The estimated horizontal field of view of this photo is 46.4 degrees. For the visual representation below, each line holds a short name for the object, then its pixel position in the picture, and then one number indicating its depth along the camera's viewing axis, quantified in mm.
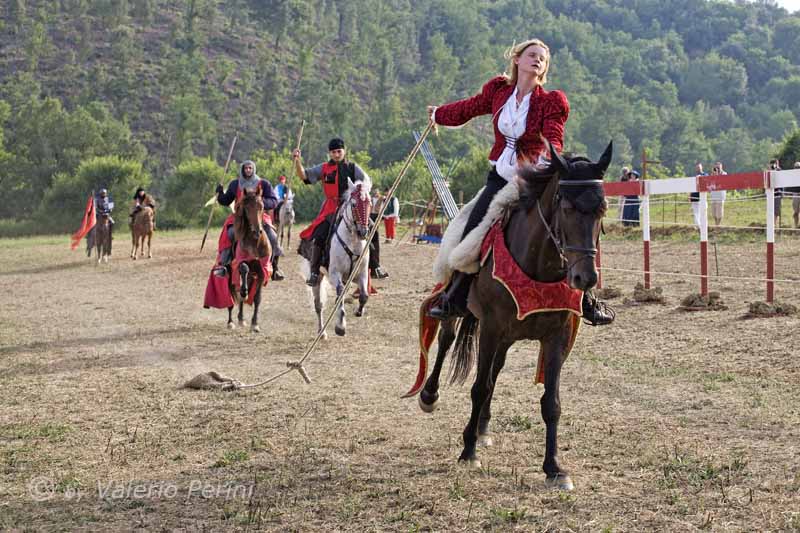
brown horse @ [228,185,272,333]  13648
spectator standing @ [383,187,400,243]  34594
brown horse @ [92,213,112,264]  30203
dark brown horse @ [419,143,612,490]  5473
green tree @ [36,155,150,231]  61378
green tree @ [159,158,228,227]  63219
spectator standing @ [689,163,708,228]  23958
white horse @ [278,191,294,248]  30859
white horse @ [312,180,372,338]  12945
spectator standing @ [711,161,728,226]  25938
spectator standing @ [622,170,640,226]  27656
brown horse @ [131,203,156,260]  31091
